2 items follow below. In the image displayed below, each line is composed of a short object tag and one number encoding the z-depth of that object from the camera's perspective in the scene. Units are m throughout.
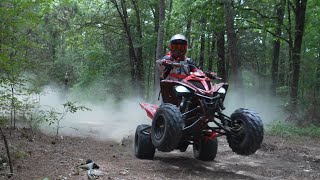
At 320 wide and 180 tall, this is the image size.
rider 7.28
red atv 5.93
